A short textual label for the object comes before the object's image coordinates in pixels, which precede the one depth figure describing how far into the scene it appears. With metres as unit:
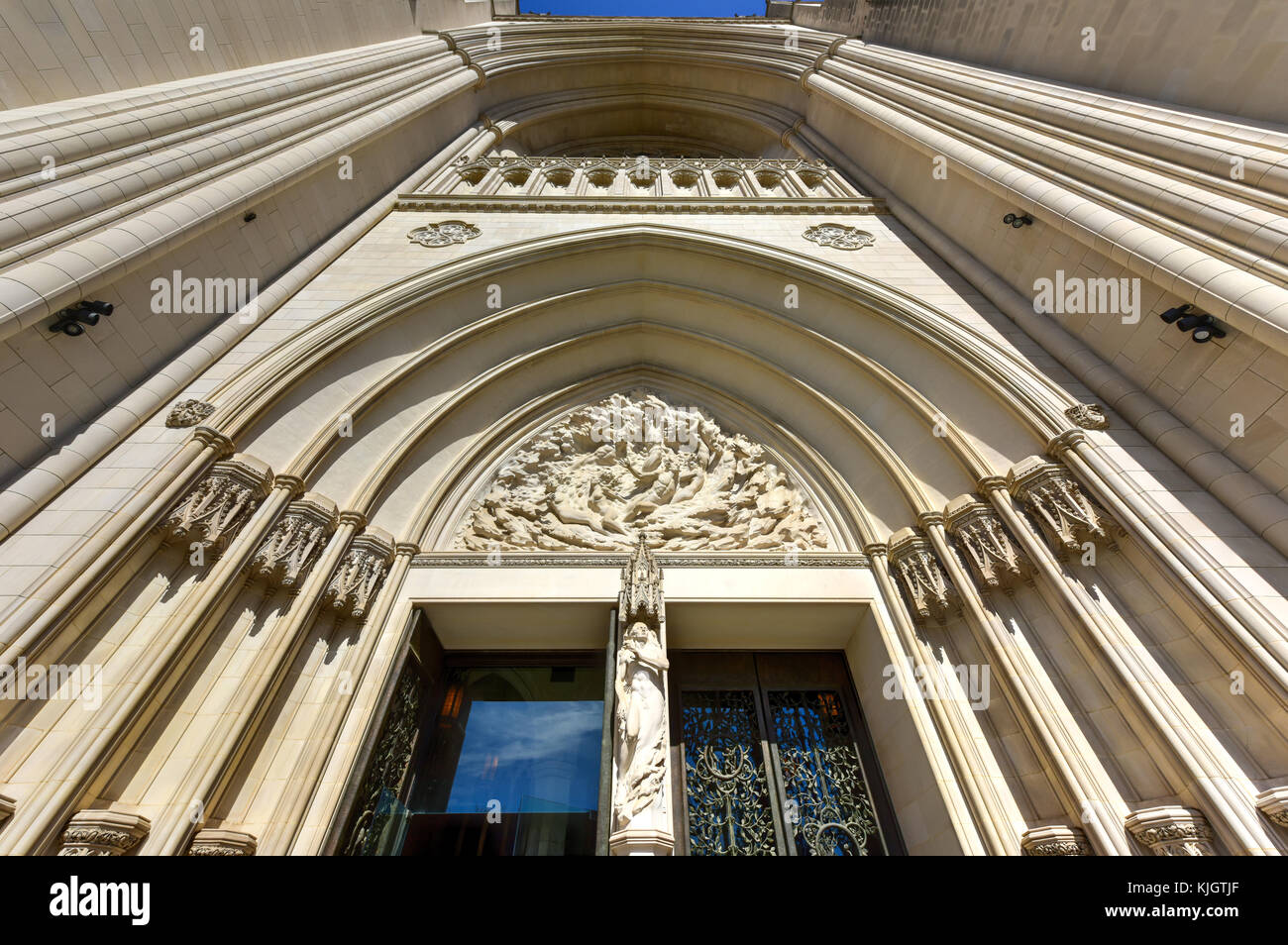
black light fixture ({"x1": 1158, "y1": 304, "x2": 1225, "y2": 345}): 3.82
